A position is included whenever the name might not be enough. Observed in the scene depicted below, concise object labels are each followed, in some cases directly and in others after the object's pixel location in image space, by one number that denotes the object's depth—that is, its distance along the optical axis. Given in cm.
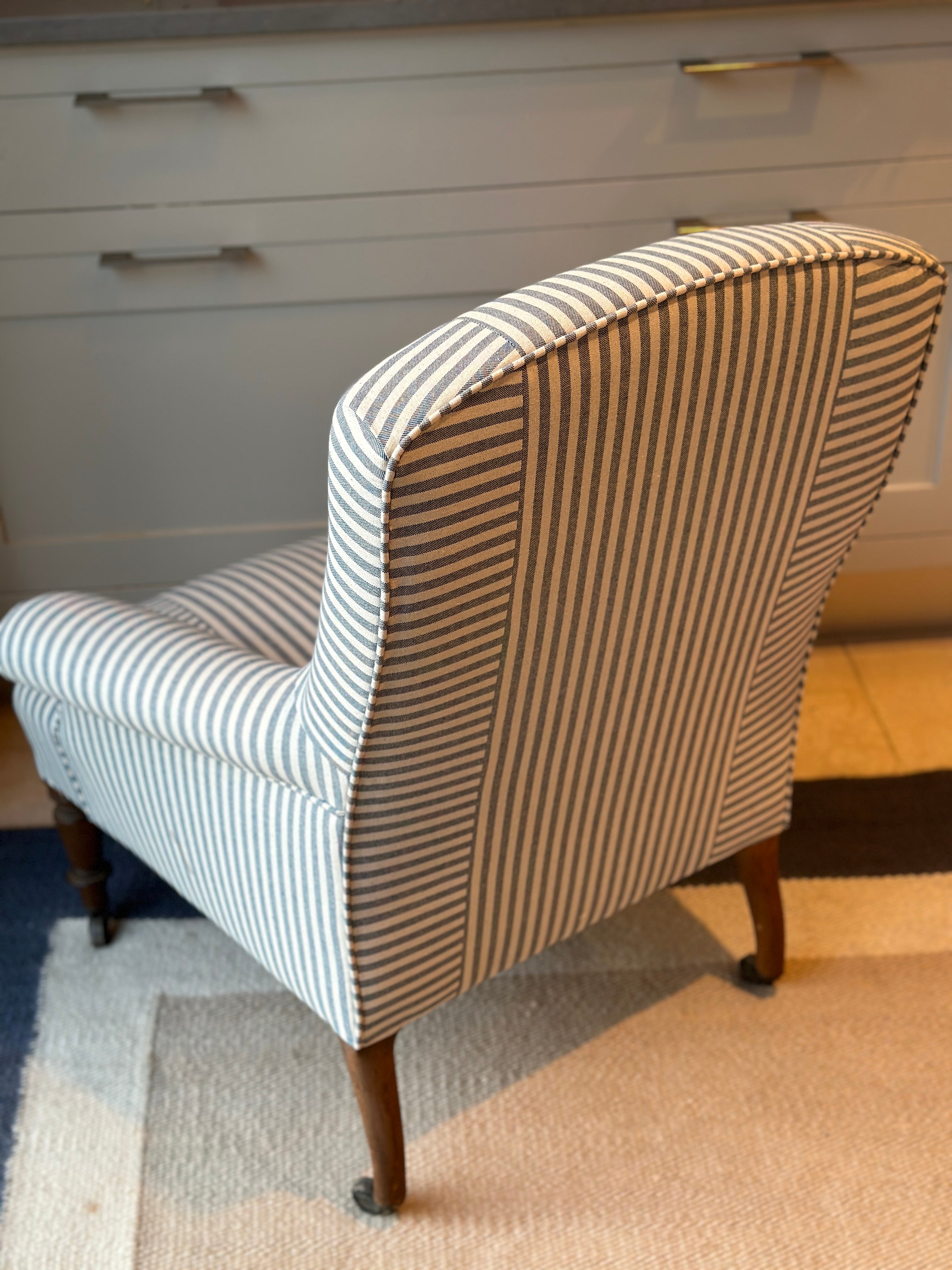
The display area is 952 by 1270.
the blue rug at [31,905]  130
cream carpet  108
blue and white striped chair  65
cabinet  142
